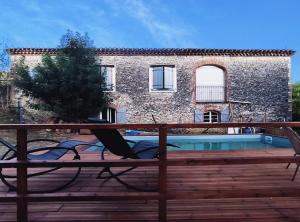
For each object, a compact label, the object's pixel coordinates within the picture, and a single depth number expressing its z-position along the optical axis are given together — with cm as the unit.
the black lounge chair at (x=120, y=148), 197
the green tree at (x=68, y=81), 767
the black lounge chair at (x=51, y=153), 194
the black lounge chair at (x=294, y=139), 231
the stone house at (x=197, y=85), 1031
